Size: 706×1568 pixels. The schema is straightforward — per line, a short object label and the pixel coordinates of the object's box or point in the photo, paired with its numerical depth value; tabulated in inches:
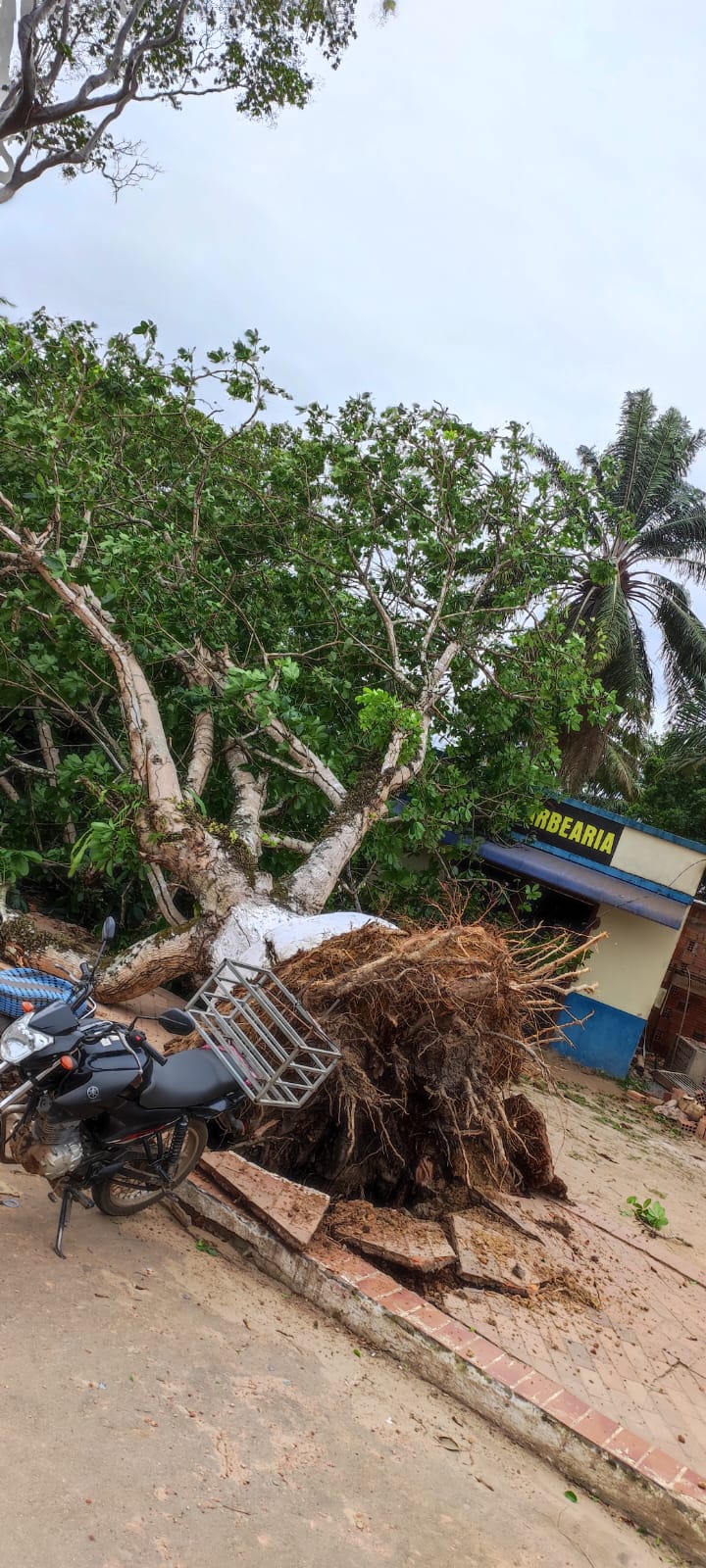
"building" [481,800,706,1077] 495.5
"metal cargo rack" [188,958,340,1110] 161.5
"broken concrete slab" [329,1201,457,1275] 171.3
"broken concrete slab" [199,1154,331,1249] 162.1
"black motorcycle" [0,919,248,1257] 129.2
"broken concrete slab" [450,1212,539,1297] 175.6
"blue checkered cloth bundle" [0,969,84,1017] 142.1
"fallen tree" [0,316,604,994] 250.7
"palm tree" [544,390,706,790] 655.0
